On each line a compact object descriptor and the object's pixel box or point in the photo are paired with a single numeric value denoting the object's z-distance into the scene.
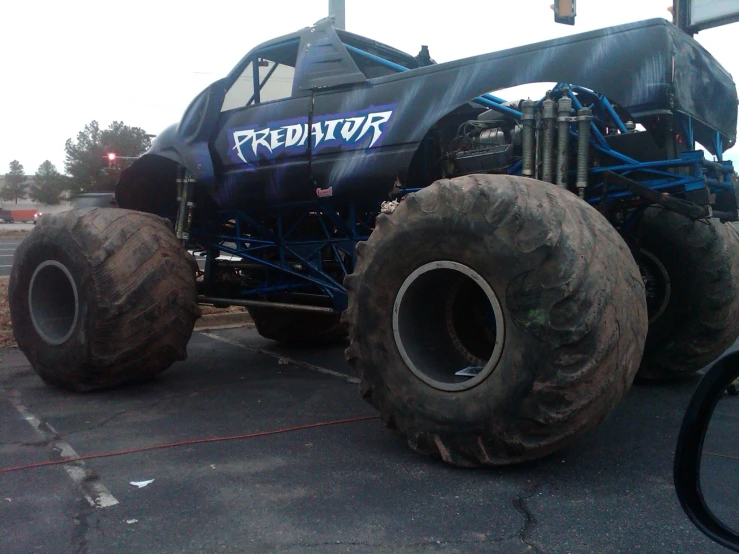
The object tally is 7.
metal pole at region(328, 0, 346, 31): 10.08
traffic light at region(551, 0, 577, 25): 10.52
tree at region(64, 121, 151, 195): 53.00
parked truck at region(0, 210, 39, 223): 70.80
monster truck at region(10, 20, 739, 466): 3.46
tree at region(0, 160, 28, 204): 101.56
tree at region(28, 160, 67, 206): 73.64
